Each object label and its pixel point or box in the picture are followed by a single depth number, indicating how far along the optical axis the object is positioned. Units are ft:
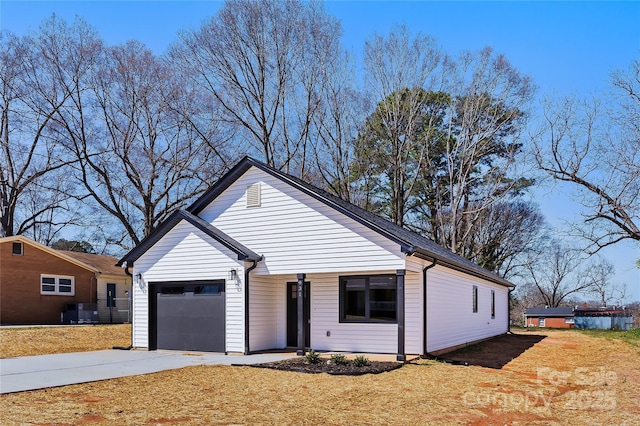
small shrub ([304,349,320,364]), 43.96
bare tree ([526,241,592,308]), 192.75
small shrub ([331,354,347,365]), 42.78
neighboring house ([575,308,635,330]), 138.00
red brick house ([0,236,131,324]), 90.68
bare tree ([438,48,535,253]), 108.47
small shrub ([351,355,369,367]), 42.12
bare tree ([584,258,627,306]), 202.95
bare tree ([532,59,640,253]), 92.58
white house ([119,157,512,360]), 50.44
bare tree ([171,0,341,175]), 97.91
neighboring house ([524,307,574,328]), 181.06
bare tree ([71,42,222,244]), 94.07
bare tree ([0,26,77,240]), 91.86
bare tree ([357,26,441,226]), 108.37
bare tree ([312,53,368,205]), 111.04
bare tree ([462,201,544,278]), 130.11
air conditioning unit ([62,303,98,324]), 94.89
